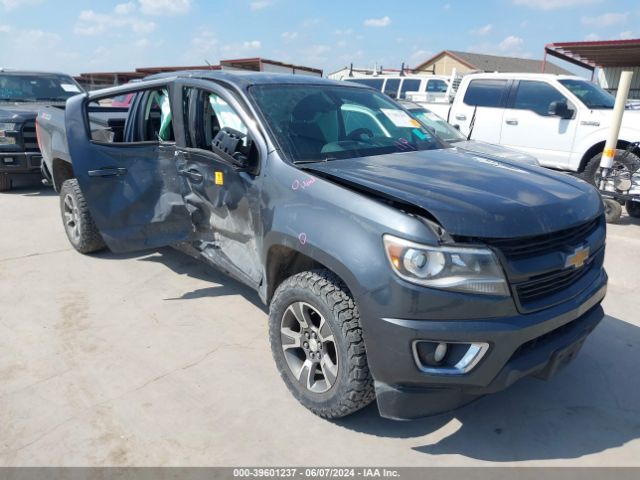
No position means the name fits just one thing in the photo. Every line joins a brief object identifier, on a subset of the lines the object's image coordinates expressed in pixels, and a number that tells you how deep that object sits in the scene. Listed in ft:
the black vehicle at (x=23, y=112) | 25.05
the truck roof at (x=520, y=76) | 27.37
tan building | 127.34
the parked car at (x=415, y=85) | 41.19
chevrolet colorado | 7.16
